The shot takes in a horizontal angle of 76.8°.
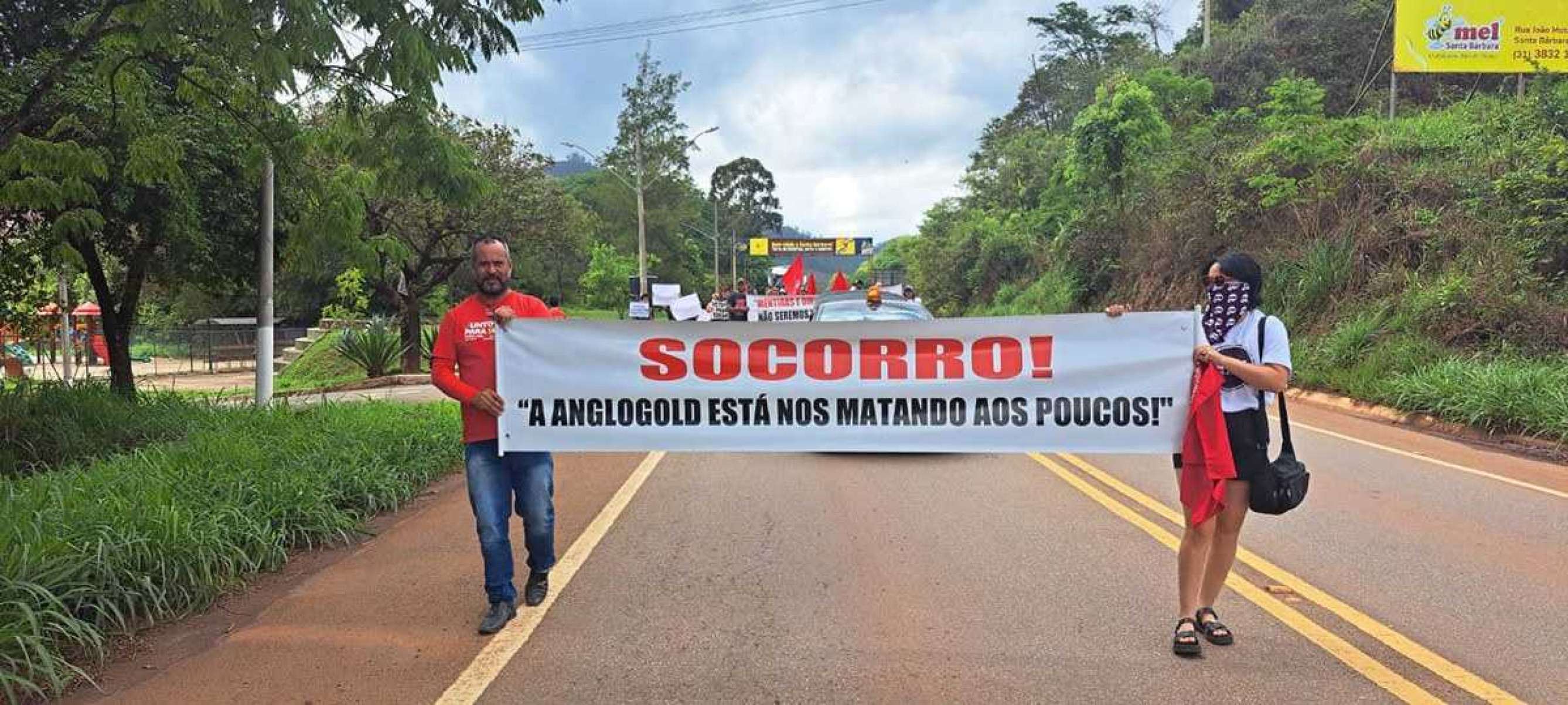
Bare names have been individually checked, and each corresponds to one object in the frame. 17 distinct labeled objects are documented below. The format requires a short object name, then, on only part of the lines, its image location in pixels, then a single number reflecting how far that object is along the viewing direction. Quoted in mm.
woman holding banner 4145
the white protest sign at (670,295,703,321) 25641
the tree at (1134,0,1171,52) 52219
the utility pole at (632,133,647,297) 35125
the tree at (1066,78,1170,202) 26906
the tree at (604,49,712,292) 68562
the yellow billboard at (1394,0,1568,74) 20891
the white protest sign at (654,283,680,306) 28906
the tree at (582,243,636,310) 56562
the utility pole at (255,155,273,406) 11898
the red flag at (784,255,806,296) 26216
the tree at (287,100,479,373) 7137
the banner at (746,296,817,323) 21453
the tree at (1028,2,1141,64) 52375
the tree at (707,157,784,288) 112875
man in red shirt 4660
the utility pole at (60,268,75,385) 19734
